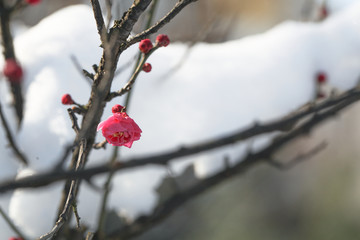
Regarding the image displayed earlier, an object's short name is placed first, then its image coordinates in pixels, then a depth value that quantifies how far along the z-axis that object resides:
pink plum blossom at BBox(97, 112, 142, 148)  0.59
